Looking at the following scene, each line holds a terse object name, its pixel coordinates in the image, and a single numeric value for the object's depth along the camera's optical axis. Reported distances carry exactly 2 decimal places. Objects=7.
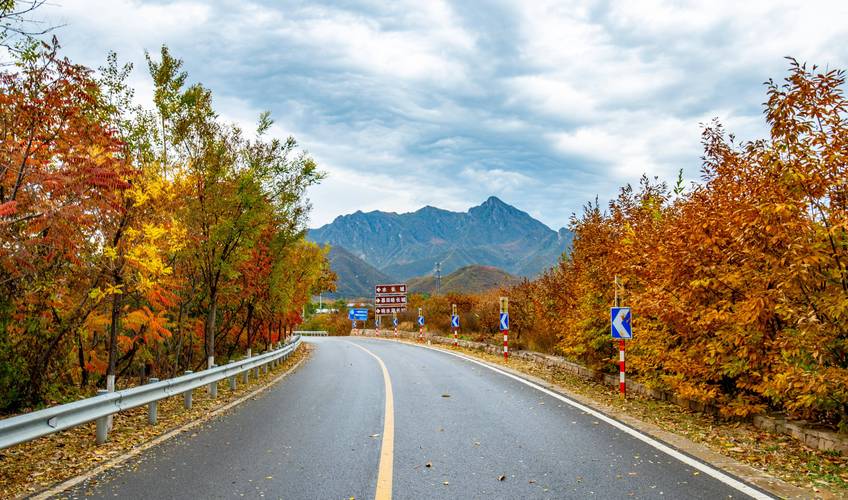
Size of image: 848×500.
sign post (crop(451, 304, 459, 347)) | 28.91
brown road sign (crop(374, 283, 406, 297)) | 51.75
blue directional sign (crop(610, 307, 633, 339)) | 11.12
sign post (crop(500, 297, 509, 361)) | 20.77
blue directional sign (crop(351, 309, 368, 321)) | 68.06
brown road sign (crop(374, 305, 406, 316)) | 51.56
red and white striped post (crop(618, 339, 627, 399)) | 11.33
